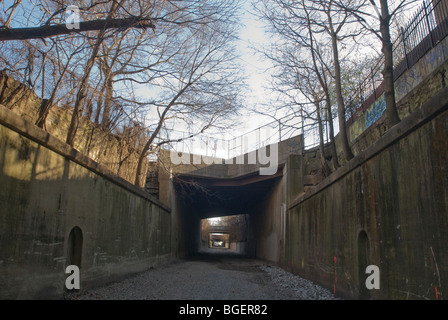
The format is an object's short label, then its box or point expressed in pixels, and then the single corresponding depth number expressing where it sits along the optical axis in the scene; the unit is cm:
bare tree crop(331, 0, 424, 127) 735
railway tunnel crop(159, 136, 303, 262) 1883
